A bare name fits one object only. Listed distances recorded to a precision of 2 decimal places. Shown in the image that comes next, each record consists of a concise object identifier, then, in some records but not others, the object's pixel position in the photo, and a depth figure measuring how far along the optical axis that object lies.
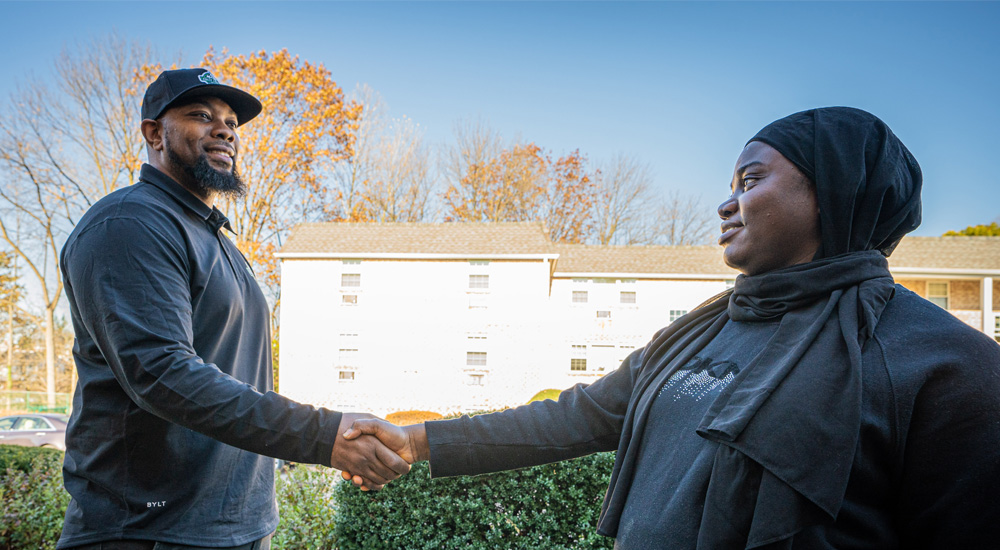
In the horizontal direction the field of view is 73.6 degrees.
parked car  18.28
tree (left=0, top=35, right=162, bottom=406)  22.41
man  2.15
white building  26.48
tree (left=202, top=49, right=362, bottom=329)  23.33
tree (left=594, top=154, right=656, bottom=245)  35.53
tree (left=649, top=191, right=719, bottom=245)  36.91
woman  1.39
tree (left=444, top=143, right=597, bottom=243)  34.09
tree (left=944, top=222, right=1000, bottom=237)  38.34
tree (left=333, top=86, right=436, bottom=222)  29.91
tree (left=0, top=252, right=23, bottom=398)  34.81
